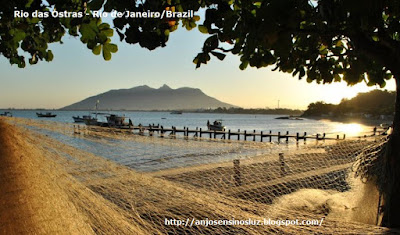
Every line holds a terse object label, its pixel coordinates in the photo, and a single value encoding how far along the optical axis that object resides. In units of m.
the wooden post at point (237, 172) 6.33
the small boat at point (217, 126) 39.38
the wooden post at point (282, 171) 5.82
